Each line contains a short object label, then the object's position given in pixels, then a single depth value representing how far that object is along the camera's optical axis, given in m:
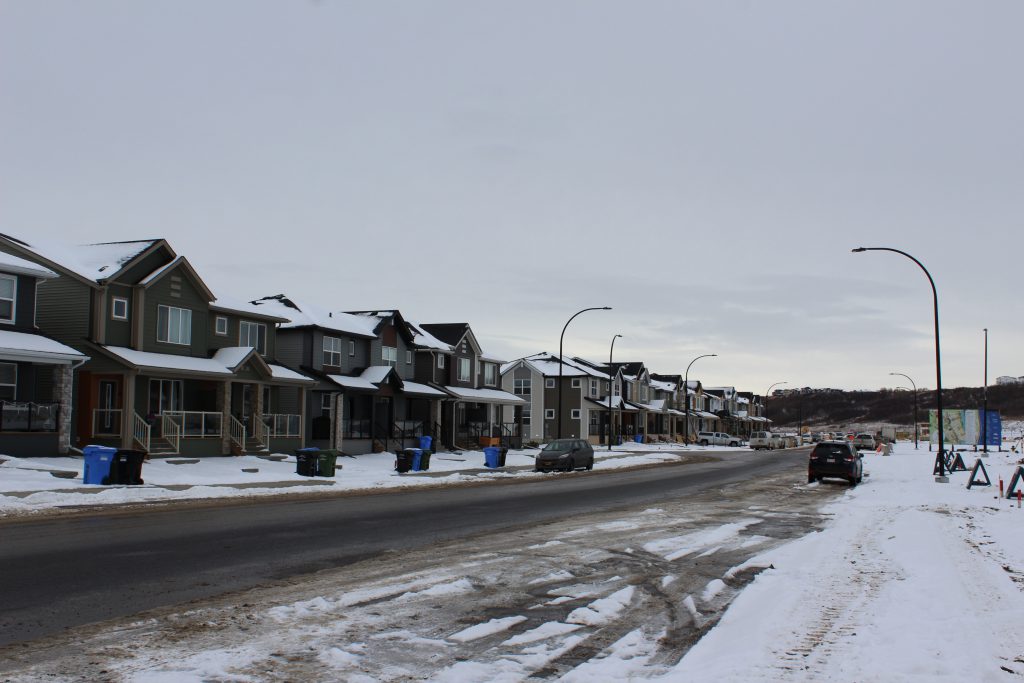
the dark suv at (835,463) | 31.30
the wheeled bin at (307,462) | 29.22
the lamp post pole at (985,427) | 64.28
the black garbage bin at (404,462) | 33.94
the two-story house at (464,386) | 53.41
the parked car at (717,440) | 91.84
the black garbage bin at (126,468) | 23.08
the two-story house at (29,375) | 26.80
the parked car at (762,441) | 82.81
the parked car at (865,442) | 80.38
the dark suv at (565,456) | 37.97
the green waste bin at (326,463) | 29.45
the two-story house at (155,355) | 30.98
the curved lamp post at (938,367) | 32.56
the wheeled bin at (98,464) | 22.98
